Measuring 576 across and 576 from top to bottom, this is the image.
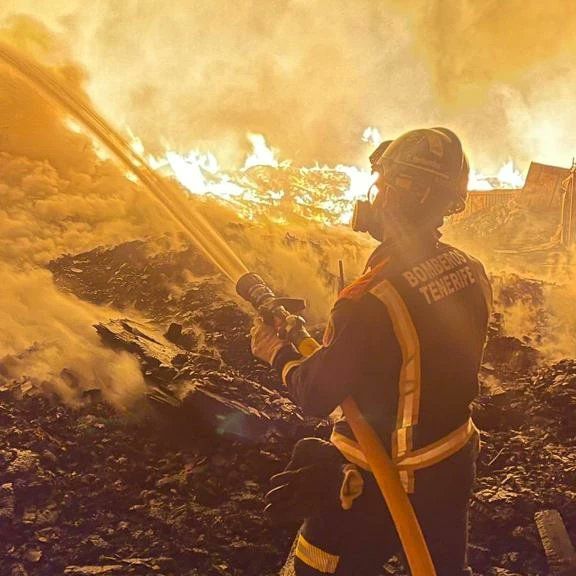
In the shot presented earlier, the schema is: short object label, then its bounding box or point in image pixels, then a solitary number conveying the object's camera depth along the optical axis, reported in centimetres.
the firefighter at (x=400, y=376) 198
